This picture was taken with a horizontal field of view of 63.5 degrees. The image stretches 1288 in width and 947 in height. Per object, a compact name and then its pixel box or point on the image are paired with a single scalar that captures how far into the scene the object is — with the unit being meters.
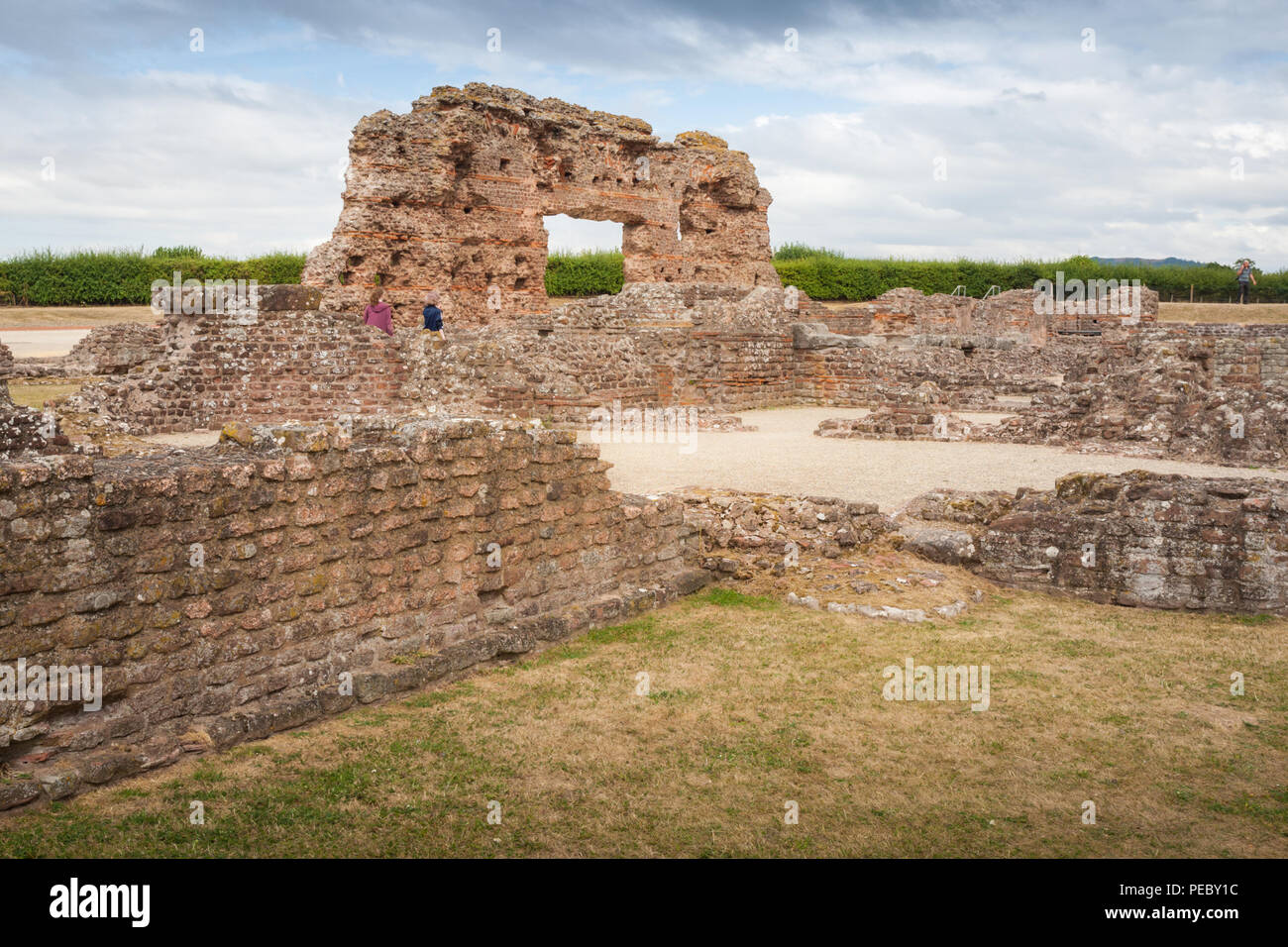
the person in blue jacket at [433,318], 17.25
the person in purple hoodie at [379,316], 16.78
